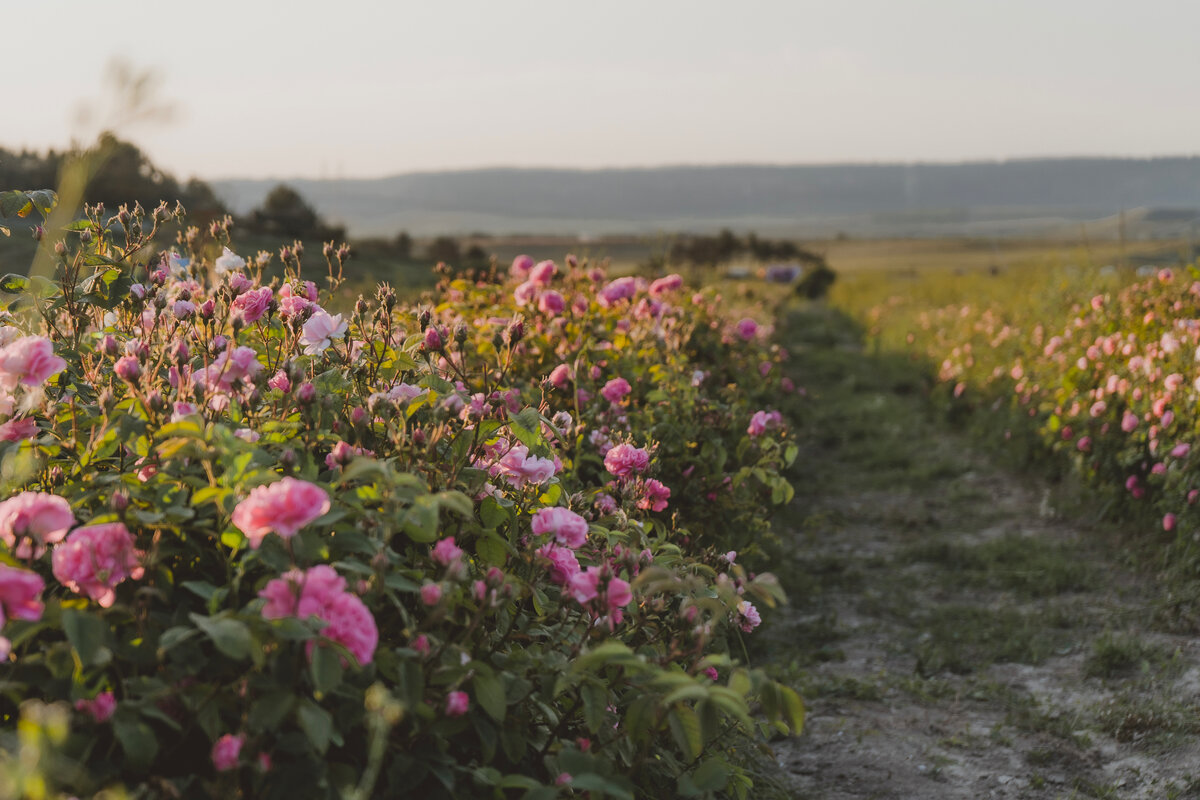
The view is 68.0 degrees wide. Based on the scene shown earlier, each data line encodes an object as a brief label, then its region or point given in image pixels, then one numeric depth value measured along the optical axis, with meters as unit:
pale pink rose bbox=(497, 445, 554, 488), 1.81
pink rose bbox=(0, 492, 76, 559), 1.23
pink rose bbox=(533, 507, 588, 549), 1.62
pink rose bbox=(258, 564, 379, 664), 1.21
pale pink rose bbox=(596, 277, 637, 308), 3.94
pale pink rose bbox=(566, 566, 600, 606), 1.54
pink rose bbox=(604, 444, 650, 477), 2.25
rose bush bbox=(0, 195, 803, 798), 1.22
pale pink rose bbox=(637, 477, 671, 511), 2.35
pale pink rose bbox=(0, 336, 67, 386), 1.46
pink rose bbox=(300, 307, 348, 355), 1.88
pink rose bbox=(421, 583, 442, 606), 1.33
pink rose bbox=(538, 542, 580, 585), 1.65
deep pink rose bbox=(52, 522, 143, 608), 1.26
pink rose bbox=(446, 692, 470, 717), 1.34
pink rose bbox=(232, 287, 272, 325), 1.99
